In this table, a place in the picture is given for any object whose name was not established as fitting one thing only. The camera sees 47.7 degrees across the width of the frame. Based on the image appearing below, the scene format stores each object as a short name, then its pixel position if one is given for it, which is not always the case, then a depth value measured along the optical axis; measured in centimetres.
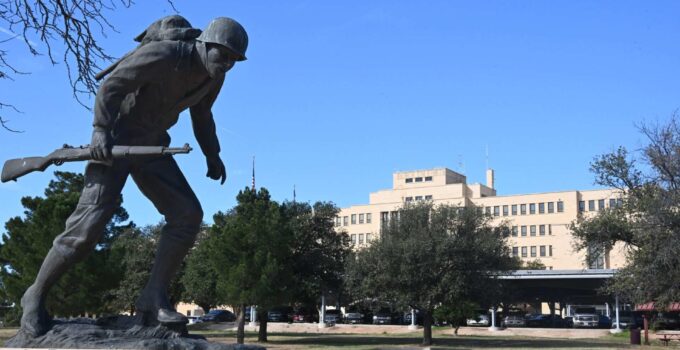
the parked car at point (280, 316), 6091
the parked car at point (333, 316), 5729
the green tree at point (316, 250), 3912
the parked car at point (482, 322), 5663
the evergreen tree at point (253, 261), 3275
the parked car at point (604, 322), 5416
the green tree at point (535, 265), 8381
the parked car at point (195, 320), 6253
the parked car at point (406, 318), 5776
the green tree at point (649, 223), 2745
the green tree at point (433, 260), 3441
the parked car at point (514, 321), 5350
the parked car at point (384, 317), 5702
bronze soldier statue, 646
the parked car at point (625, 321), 4972
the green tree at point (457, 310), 3516
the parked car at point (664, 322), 4820
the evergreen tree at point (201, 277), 3778
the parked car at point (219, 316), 6313
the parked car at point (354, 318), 5875
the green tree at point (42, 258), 2702
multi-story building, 10144
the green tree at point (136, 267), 4291
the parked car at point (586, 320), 5384
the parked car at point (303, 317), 6036
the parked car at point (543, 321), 5447
